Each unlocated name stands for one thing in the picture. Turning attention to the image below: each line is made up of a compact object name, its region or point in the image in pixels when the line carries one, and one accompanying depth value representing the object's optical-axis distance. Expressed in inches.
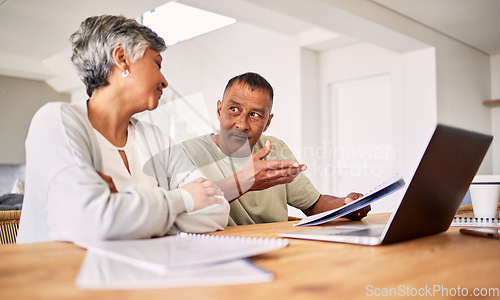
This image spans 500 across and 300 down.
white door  175.8
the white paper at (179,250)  18.2
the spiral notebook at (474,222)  42.3
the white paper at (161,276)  15.9
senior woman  27.8
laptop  26.1
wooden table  15.5
